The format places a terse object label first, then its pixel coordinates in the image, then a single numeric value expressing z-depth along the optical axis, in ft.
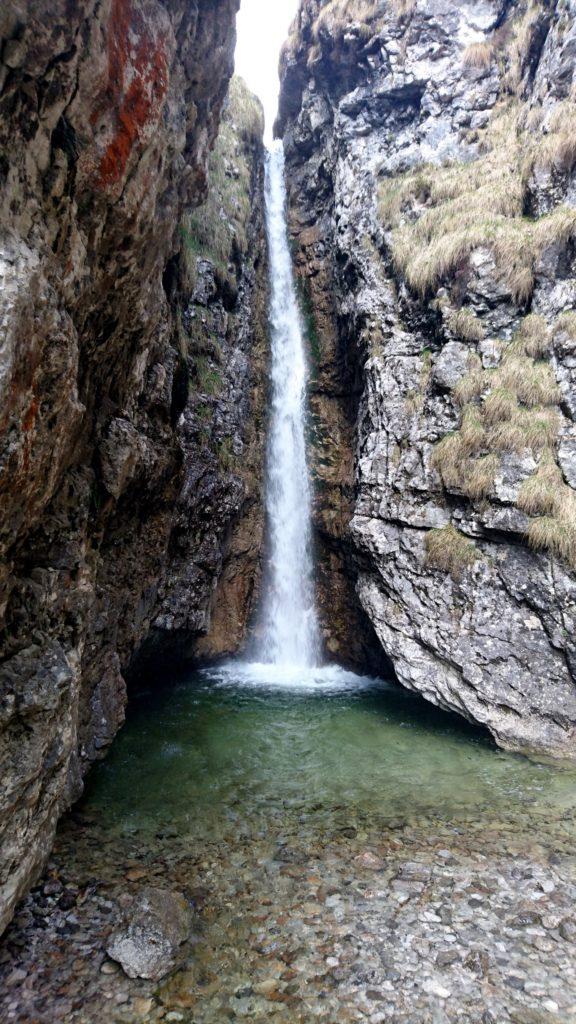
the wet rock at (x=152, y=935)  11.91
